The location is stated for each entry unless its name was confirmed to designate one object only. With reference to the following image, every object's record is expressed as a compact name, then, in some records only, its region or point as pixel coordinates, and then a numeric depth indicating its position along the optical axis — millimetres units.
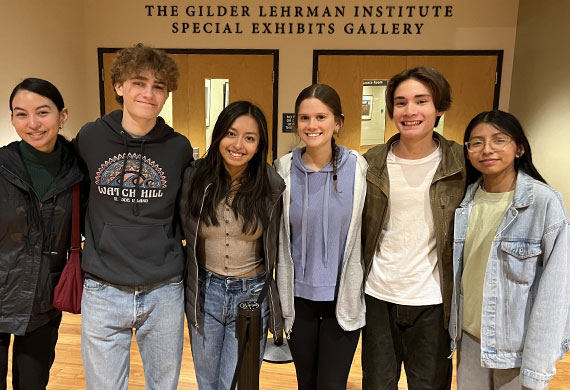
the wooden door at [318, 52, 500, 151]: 4727
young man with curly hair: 1617
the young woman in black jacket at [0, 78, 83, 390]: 1645
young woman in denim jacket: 1479
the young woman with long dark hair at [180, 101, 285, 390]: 1660
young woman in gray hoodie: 1730
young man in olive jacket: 1709
